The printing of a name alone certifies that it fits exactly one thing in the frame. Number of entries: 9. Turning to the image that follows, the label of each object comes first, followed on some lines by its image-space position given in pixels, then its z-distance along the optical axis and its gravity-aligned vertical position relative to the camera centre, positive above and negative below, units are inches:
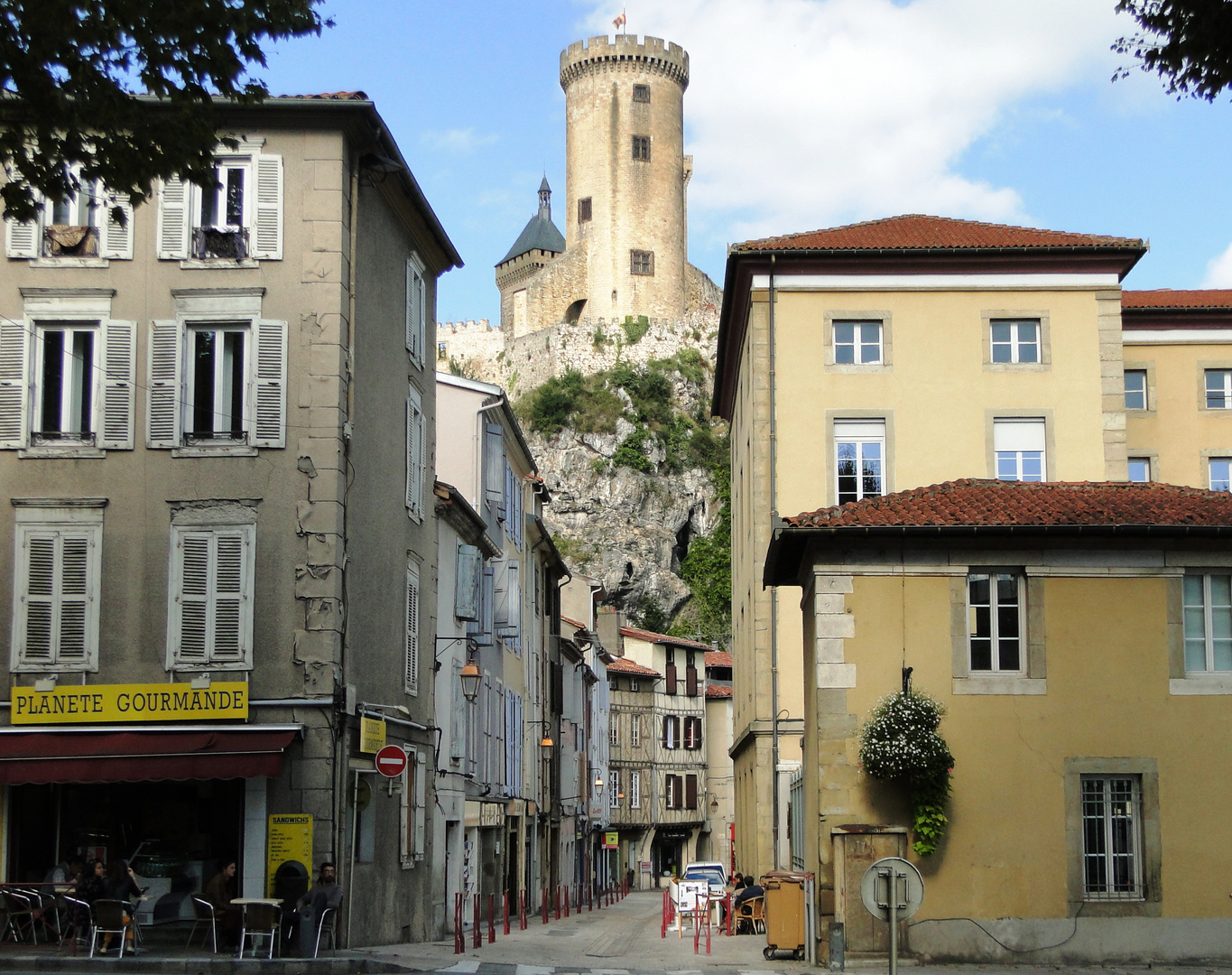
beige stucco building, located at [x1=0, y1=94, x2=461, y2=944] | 716.7 +97.1
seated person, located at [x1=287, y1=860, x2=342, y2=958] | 660.7 -84.8
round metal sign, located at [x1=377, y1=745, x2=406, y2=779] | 706.2 -23.0
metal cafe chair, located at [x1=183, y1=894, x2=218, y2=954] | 649.6 -92.1
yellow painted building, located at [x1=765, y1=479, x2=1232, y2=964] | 671.8 -0.5
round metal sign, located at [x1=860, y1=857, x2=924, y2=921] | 425.7 -48.1
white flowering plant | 667.4 -18.9
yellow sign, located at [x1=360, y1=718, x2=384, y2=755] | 753.0 -11.9
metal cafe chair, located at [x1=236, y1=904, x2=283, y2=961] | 650.2 -89.2
